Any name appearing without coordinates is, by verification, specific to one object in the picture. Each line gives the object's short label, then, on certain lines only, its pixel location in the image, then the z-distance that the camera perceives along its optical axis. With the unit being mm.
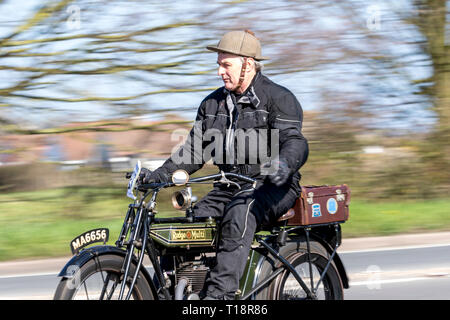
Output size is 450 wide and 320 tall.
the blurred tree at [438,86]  23594
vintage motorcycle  7102
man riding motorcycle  7656
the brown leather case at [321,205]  8383
